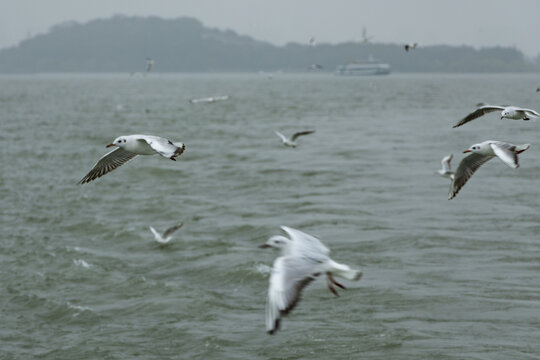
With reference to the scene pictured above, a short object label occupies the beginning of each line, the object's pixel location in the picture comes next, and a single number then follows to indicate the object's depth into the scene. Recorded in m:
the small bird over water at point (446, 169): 19.38
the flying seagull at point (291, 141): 23.38
